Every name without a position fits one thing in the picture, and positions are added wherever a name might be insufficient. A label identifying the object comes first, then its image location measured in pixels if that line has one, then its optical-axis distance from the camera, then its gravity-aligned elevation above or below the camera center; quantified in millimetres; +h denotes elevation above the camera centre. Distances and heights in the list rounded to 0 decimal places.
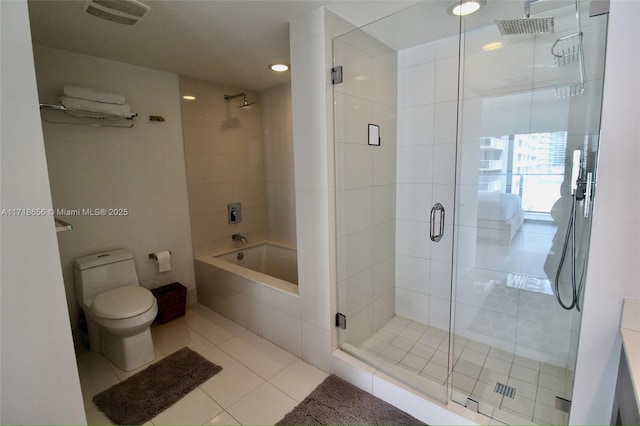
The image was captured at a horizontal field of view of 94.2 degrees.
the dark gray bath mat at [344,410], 1611 -1326
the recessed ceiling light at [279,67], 2546 +937
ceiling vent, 1583 +936
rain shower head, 1626 +821
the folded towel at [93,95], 2057 +617
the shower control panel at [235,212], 3201 -378
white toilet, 1991 -870
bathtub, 2201 -967
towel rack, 2068 +472
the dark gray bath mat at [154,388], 1698 -1313
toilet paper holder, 2688 -692
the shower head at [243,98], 3049 +811
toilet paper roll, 2664 -728
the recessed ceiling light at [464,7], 1665 +942
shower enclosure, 1635 -180
